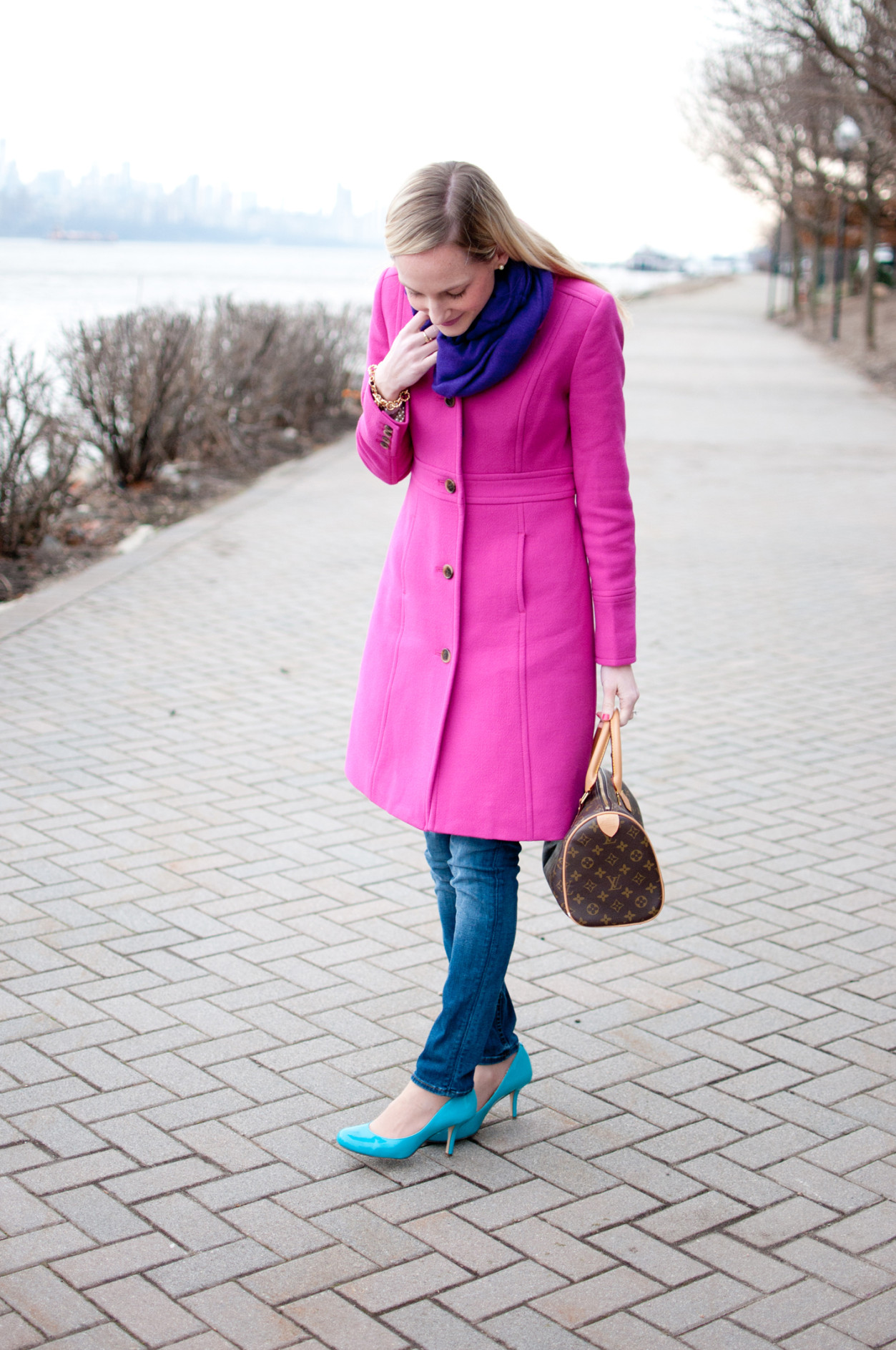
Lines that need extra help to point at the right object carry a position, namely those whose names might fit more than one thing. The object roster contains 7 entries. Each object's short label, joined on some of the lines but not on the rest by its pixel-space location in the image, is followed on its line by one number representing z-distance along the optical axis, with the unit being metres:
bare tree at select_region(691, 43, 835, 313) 20.48
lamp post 30.12
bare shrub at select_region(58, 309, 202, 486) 9.88
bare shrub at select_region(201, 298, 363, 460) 11.88
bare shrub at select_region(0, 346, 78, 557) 7.51
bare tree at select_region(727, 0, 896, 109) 16.31
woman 2.35
